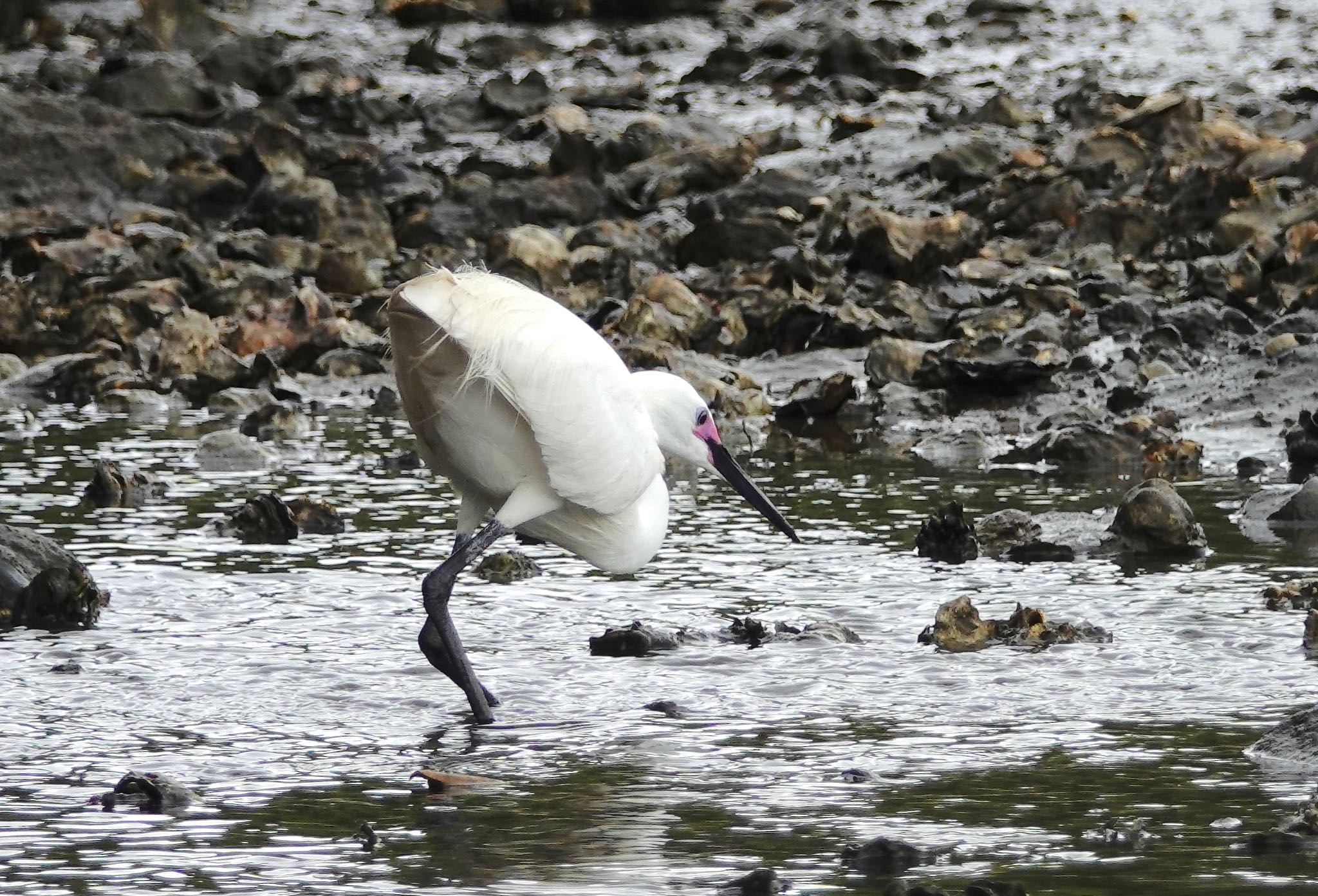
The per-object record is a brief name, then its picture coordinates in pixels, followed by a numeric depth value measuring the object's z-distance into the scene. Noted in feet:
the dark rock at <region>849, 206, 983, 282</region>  93.61
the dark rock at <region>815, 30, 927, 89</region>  155.33
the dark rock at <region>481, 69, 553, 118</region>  147.23
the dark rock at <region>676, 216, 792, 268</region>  101.65
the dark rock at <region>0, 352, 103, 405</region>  84.38
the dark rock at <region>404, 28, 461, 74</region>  169.37
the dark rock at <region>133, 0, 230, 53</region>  168.55
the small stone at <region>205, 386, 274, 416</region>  81.24
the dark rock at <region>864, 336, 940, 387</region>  76.79
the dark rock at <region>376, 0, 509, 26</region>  185.37
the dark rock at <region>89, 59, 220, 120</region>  140.67
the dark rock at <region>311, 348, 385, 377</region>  87.66
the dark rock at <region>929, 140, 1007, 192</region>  113.39
